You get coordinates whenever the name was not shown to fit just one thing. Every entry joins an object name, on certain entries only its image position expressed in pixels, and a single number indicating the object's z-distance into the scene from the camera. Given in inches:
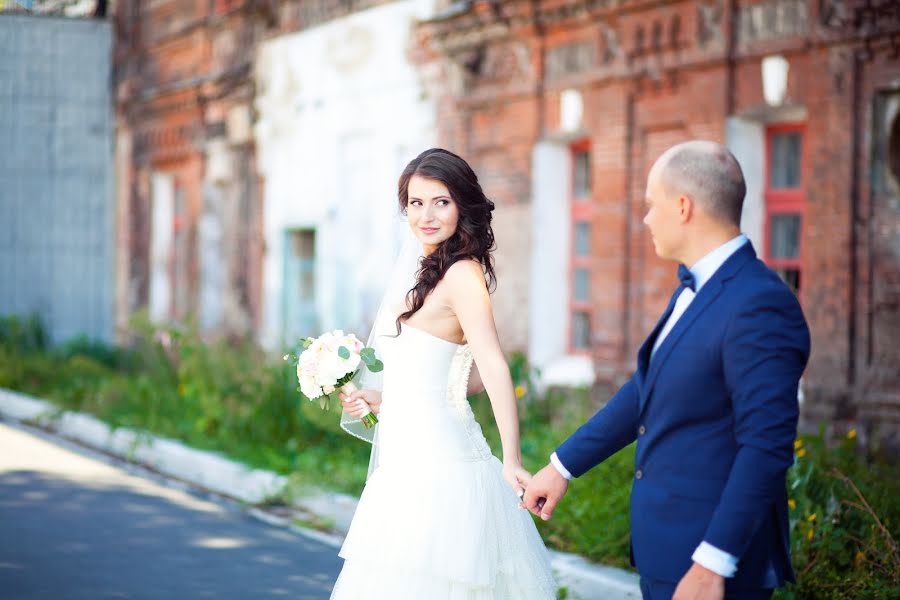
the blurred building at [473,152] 361.1
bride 173.6
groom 121.4
